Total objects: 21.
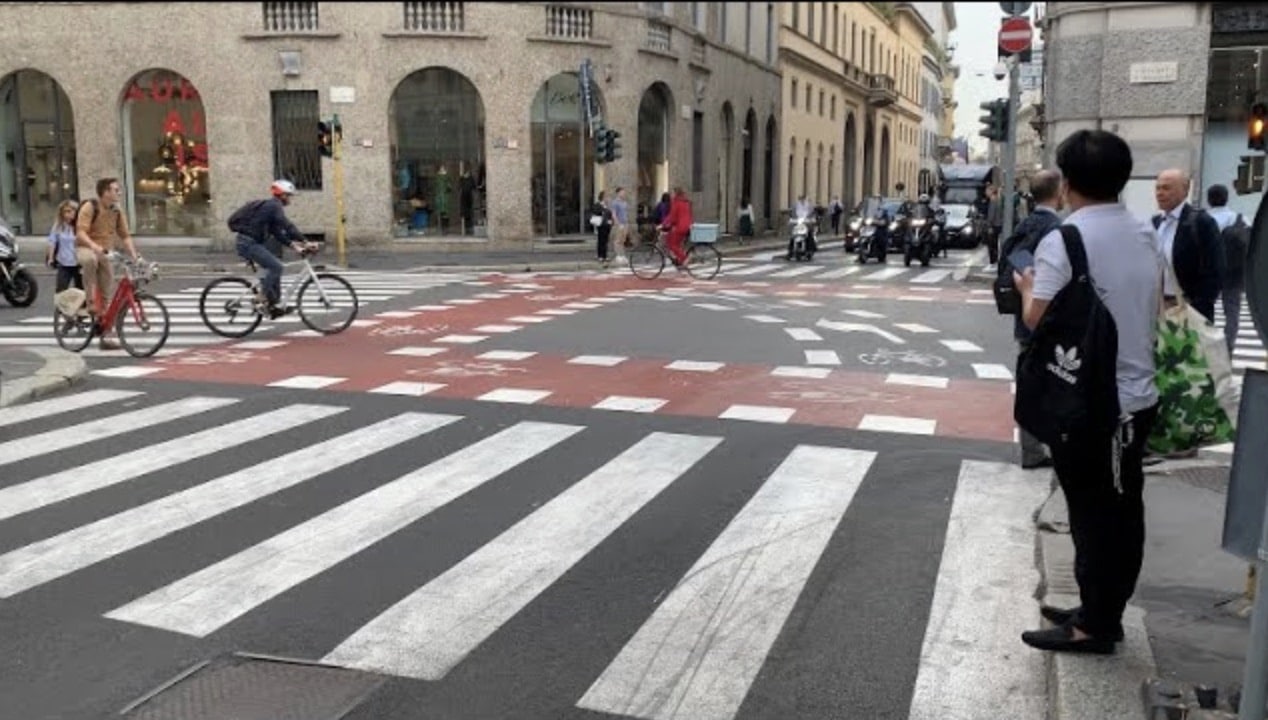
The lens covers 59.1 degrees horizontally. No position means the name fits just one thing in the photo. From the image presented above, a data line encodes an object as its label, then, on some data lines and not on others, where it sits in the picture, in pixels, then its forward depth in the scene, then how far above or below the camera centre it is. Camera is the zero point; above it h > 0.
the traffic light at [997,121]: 21.41 +1.48
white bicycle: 13.16 -1.21
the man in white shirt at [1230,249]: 9.89 -0.45
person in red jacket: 22.36 -0.53
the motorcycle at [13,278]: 16.55 -1.15
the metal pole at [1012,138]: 19.65 +1.08
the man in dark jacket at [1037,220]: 6.31 -0.13
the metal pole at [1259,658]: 2.75 -1.13
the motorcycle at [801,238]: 27.95 -0.99
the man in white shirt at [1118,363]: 3.86 -0.56
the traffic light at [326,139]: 24.91 +1.33
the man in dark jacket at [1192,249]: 8.25 -0.38
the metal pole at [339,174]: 24.81 +0.57
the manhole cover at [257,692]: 3.72 -1.69
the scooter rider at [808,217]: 28.23 -0.47
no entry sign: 19.08 +2.72
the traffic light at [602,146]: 27.03 +1.27
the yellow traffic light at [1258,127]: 15.26 +0.96
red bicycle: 11.73 -1.26
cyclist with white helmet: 12.95 -0.41
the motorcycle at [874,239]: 27.91 -1.01
